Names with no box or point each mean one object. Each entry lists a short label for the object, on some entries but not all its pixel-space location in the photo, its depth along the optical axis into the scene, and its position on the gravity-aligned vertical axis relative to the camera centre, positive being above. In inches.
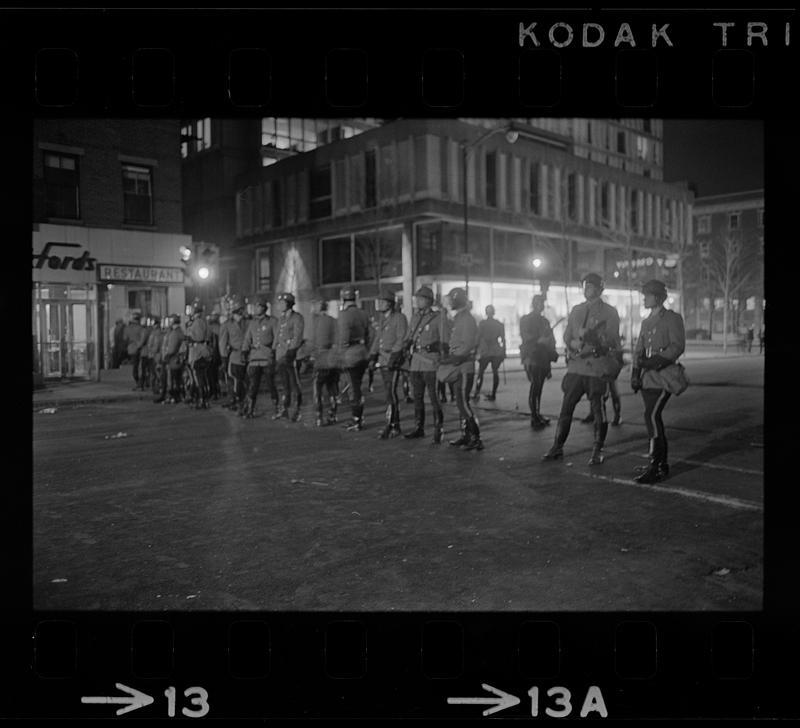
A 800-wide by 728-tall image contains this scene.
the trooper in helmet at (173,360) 608.4 -16.3
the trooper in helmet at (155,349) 673.0 -7.2
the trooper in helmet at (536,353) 449.4 -11.2
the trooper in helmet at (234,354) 549.0 -10.7
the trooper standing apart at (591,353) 321.1 -8.3
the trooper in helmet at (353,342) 447.2 -2.4
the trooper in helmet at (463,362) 367.6 -13.4
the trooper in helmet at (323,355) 460.1 -10.4
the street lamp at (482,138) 881.5 +248.5
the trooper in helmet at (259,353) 510.0 -9.5
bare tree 2240.7 +232.2
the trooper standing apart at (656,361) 284.7 -10.9
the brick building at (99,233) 802.2 +145.4
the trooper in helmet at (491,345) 582.6 -7.5
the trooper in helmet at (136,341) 754.8 +0.8
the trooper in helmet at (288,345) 491.8 -4.0
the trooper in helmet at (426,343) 393.1 -3.6
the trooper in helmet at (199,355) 571.5 -11.5
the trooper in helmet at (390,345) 422.6 -4.5
